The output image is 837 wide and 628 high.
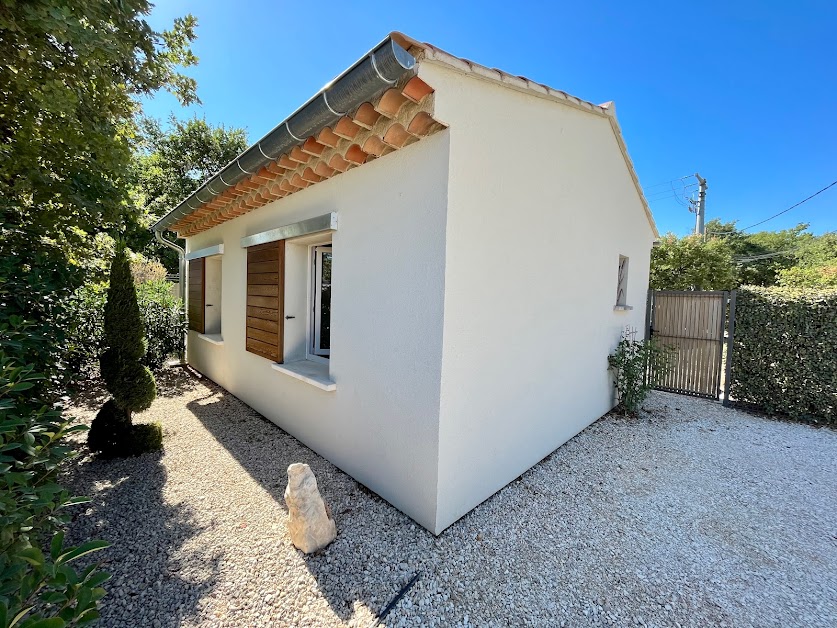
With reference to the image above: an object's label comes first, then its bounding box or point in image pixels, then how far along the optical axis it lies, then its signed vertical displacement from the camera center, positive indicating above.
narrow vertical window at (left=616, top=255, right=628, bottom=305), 8.01 +0.51
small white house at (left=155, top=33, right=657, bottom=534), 3.50 +0.41
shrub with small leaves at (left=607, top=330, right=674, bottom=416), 7.46 -1.43
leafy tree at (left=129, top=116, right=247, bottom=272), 21.52 +9.23
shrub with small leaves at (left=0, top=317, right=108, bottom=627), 1.34 -1.15
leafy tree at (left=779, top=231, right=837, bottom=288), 16.33 +2.80
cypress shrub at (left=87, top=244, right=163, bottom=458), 5.08 -1.30
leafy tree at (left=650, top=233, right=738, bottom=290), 16.86 +2.20
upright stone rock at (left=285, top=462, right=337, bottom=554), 3.30 -2.12
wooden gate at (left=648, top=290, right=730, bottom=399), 8.74 -0.73
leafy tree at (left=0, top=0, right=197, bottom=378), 3.44 +1.86
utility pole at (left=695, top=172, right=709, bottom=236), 24.34 +7.34
